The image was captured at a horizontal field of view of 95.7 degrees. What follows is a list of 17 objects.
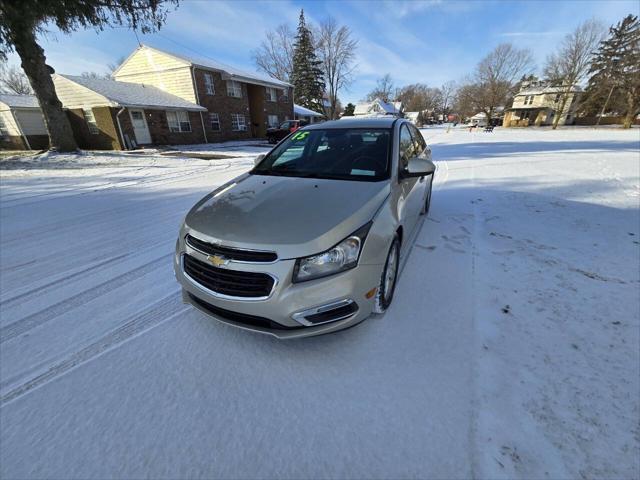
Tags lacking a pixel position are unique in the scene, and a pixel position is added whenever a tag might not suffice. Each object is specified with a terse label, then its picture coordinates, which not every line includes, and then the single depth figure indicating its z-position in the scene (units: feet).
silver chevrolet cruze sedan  5.94
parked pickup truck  67.35
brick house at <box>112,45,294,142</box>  69.92
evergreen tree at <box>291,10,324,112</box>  132.62
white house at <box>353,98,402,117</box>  229.25
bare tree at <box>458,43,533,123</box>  180.45
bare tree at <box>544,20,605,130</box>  140.56
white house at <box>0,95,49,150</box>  64.54
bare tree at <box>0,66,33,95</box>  160.04
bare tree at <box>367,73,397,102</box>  281.54
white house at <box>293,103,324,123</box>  116.57
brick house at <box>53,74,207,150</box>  55.16
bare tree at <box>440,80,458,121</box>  334.85
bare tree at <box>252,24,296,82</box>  144.15
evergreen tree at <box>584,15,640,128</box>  123.85
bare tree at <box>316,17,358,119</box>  130.52
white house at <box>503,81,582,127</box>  167.79
